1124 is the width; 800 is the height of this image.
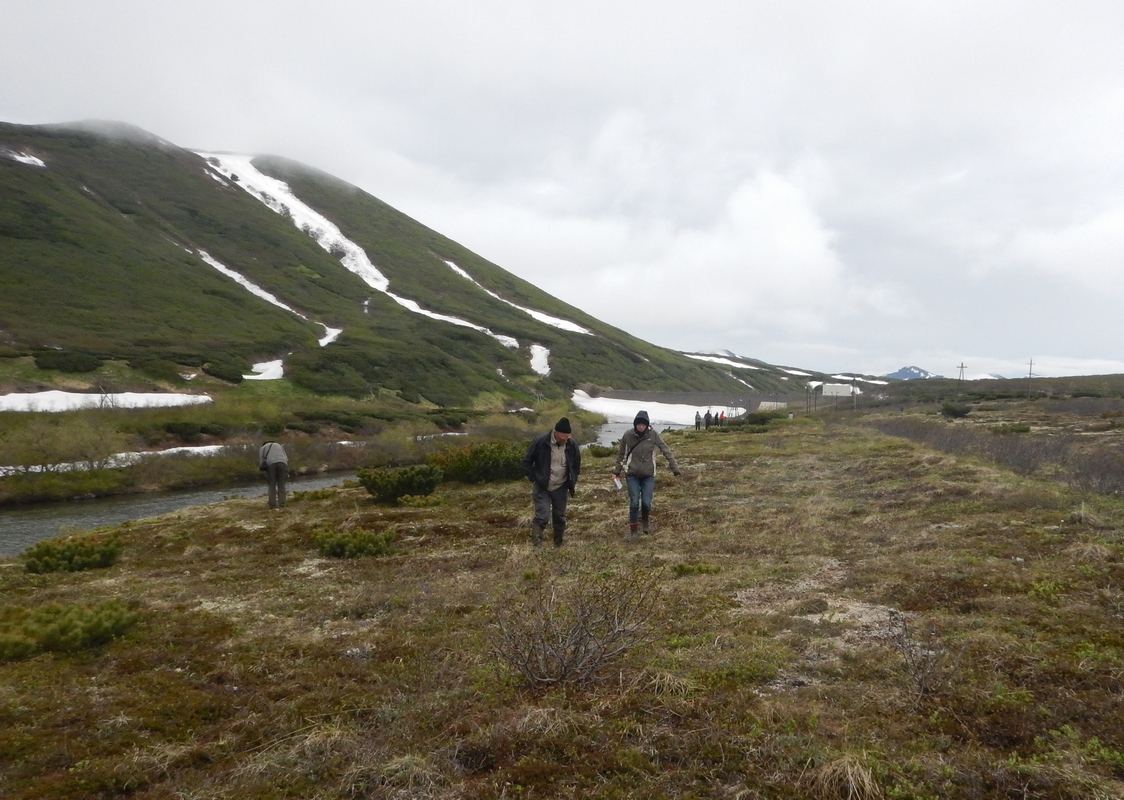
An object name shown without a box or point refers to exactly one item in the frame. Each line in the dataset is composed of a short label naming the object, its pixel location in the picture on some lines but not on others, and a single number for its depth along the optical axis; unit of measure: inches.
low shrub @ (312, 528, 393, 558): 456.8
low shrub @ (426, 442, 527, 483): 829.8
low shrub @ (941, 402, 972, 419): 1638.7
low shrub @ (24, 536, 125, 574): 458.9
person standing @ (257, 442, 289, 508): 725.9
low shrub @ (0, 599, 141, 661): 266.2
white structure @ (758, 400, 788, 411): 3275.1
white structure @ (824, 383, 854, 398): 3633.4
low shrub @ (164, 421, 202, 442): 1584.6
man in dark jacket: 436.1
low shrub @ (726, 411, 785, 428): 1958.7
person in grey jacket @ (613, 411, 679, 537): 454.9
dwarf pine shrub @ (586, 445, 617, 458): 1167.4
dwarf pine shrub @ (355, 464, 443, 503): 725.9
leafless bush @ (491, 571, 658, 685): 216.2
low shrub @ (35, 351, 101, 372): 1893.5
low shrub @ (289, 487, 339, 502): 797.2
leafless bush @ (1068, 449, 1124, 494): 499.2
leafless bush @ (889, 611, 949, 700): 195.6
